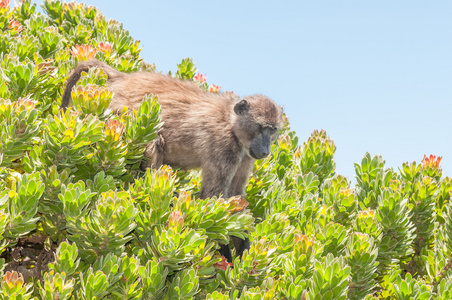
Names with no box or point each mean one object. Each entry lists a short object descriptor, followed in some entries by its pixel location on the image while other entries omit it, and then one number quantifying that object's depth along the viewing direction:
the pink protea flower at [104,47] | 13.77
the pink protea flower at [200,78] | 16.88
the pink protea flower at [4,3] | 14.37
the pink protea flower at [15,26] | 14.08
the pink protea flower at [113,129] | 8.05
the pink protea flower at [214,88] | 16.06
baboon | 11.20
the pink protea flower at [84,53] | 12.82
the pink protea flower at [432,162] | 12.01
